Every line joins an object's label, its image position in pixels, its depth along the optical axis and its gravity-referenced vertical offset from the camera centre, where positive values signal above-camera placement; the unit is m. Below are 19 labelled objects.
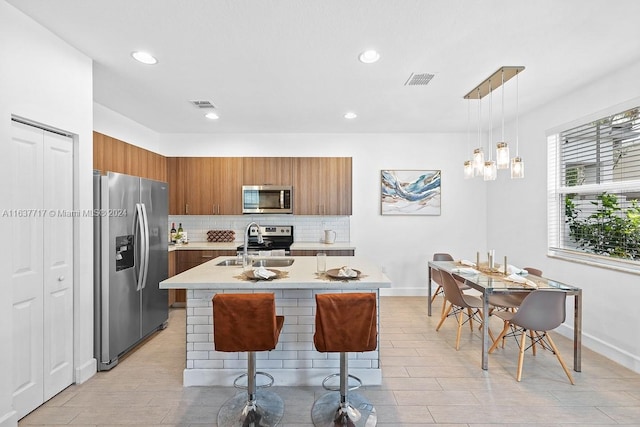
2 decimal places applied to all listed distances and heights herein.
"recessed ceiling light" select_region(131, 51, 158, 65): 2.58 +1.27
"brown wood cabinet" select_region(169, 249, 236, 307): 4.62 -0.65
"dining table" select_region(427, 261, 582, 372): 2.69 -0.64
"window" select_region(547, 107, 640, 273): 2.96 +0.21
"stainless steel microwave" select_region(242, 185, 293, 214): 4.94 +0.22
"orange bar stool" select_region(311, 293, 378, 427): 1.99 -0.69
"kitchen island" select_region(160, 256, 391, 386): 2.53 -1.12
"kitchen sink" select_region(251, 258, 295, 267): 3.24 -0.50
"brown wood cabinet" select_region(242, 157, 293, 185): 4.98 +0.64
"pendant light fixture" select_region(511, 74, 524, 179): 2.83 +0.39
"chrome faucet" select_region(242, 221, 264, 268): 2.82 -0.37
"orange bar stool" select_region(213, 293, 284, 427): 1.97 -0.67
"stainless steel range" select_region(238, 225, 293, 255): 5.02 -0.38
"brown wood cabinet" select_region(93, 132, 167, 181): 3.40 +0.67
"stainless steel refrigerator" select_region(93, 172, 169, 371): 2.81 -0.47
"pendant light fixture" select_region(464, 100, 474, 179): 3.29 +0.44
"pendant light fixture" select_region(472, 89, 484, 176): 3.05 +0.47
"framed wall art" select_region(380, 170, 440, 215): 5.23 +0.31
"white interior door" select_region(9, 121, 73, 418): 2.11 -0.36
